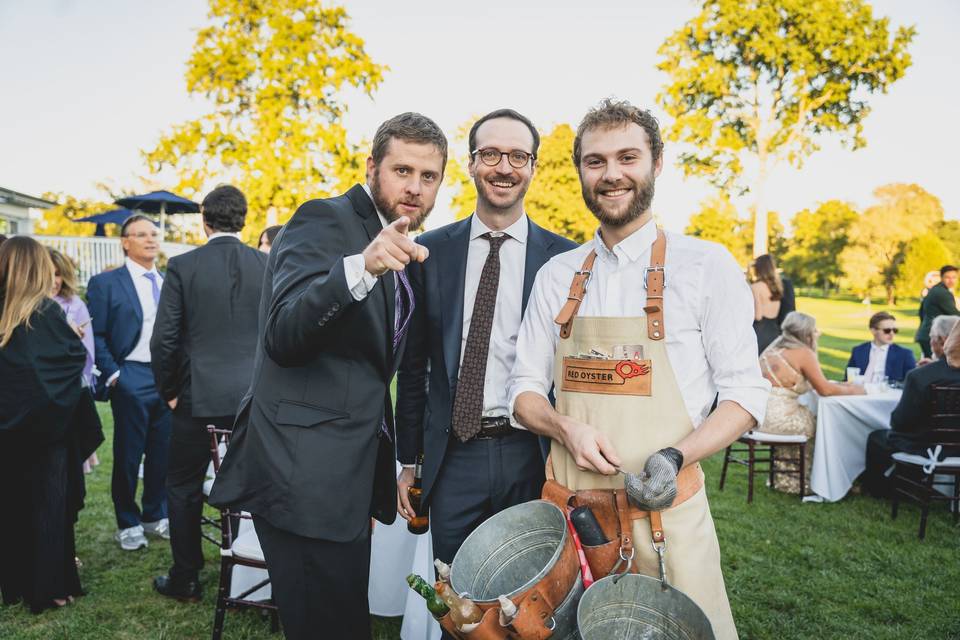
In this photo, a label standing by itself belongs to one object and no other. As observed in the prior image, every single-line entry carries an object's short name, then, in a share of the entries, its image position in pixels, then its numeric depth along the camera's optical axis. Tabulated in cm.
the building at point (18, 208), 1853
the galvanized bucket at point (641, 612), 142
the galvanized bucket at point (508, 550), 158
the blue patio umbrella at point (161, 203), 1741
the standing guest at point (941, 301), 973
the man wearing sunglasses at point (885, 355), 694
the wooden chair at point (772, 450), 570
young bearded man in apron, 166
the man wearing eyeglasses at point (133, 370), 471
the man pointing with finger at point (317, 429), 175
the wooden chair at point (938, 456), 491
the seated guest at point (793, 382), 600
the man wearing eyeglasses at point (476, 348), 223
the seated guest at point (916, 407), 503
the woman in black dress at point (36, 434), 333
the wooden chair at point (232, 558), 313
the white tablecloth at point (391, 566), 331
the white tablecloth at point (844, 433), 587
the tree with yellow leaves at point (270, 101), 1956
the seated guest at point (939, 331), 569
